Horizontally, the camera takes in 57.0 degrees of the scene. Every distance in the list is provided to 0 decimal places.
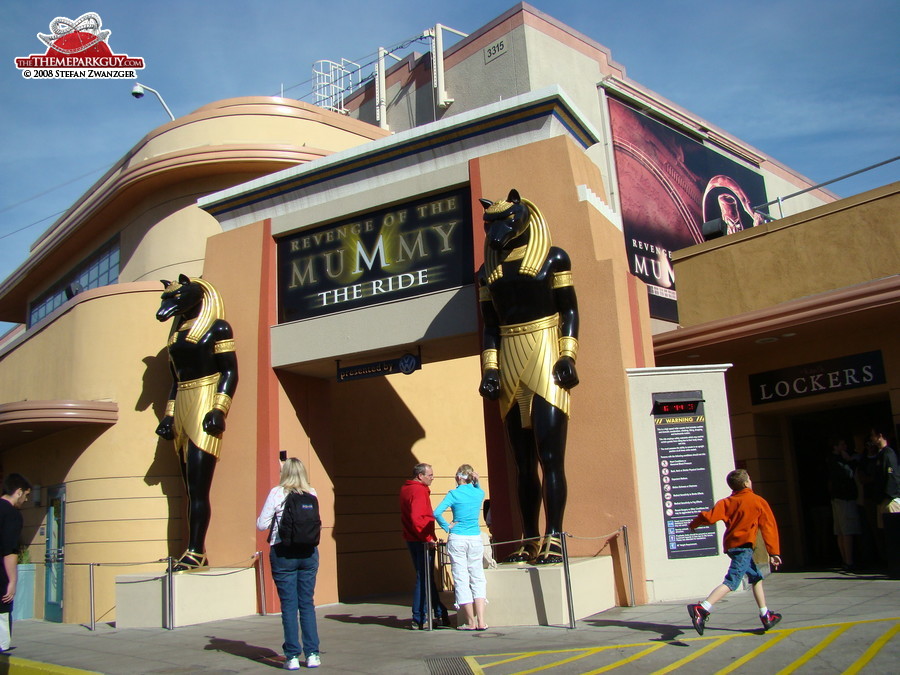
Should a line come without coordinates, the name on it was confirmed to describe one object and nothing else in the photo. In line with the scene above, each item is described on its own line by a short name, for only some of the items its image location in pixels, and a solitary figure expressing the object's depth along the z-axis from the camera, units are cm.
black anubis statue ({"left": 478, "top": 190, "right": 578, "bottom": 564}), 873
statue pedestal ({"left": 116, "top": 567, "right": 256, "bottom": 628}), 1012
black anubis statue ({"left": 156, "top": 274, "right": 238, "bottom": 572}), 1138
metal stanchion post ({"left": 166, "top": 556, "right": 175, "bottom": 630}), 986
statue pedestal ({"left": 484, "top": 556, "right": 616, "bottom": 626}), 776
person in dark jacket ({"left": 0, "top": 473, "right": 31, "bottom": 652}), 636
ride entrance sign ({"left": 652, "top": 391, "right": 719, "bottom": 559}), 888
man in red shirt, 830
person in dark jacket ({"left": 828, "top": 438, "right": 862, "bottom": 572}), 1052
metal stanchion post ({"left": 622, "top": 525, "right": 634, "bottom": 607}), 848
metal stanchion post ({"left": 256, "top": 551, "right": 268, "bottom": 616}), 1066
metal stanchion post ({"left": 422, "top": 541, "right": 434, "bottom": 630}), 813
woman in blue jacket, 773
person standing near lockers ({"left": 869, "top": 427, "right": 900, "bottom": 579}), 924
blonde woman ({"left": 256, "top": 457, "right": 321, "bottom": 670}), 657
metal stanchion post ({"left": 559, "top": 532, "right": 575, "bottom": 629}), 748
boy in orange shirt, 649
